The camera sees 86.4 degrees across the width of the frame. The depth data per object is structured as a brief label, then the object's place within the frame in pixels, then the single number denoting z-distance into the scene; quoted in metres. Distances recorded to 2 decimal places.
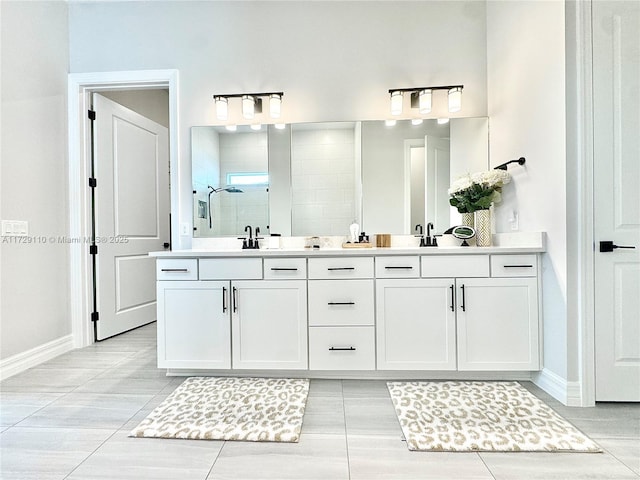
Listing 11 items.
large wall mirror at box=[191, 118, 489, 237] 2.75
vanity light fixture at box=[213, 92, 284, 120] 2.76
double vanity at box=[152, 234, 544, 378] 2.13
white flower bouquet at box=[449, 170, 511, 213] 2.42
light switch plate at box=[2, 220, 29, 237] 2.37
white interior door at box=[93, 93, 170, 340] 3.16
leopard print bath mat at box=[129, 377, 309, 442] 1.63
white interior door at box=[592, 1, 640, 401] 1.85
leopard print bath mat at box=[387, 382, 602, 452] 1.53
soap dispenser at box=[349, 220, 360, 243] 2.69
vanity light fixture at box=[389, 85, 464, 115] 2.70
